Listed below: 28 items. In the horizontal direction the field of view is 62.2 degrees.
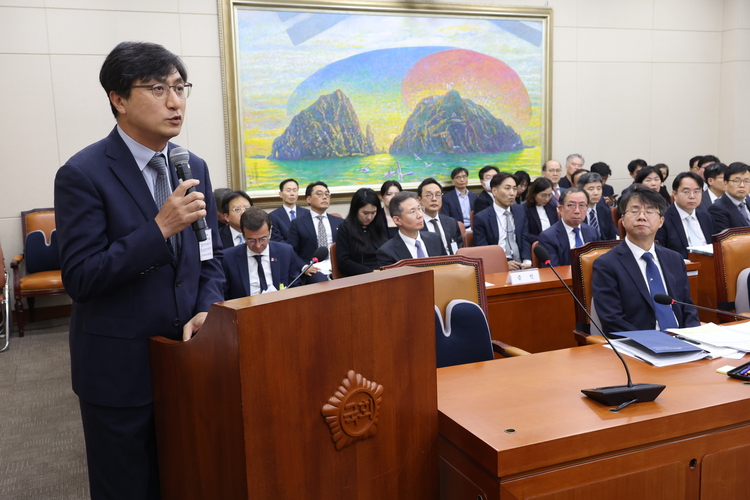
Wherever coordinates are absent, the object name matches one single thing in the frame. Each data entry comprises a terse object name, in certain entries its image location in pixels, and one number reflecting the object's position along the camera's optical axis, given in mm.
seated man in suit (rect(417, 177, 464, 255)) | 5113
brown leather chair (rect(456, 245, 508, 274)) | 4215
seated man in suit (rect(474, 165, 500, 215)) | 6680
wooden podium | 1062
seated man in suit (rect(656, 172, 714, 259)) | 4719
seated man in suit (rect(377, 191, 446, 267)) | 3754
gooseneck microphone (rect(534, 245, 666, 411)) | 1585
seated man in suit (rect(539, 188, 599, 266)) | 4434
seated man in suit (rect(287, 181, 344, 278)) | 5426
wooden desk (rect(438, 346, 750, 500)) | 1396
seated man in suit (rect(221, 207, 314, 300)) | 3529
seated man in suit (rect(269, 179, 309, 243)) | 5727
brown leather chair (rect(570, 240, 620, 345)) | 2975
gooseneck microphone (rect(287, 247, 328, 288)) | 2873
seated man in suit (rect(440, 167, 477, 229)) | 7125
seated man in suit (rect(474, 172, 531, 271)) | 5352
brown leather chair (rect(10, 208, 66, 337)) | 5203
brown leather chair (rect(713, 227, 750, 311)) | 3367
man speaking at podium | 1268
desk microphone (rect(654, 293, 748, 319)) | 2127
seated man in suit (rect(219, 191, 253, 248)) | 4586
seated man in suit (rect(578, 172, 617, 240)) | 5996
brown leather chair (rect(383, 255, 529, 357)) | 2672
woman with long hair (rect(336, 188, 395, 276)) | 4773
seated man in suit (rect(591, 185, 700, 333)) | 2750
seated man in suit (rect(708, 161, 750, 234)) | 4996
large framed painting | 6480
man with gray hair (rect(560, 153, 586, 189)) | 7706
